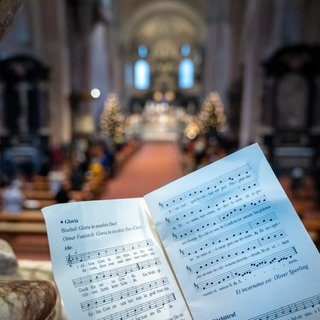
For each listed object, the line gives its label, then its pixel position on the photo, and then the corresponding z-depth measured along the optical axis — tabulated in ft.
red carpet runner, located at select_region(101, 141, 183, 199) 29.88
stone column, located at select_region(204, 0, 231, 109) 76.84
